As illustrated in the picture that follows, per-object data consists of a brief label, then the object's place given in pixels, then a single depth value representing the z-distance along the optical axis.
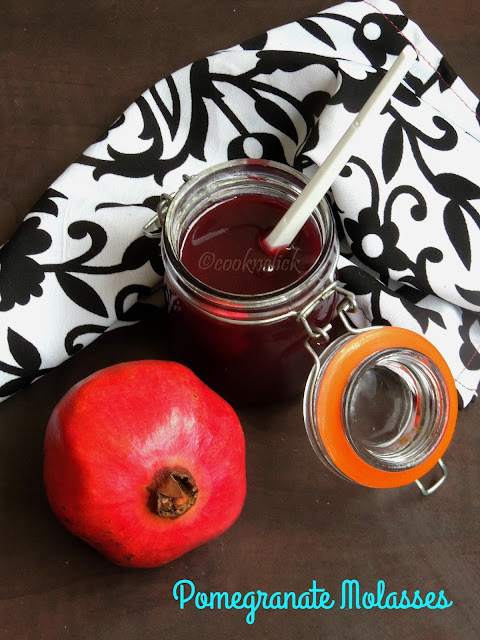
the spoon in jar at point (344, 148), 0.51
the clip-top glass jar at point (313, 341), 0.55
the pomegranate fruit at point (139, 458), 0.54
